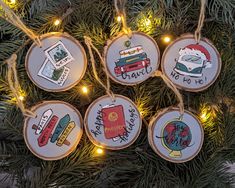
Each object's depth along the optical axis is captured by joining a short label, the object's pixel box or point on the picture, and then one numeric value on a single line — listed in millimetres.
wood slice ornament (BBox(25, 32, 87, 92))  554
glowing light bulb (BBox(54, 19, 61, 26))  557
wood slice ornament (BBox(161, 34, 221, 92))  574
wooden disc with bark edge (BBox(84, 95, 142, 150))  555
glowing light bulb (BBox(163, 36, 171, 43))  587
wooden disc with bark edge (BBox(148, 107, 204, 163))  561
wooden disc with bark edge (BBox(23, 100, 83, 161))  546
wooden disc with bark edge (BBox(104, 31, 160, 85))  565
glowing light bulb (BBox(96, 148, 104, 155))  557
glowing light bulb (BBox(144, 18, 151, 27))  572
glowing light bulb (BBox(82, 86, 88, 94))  569
